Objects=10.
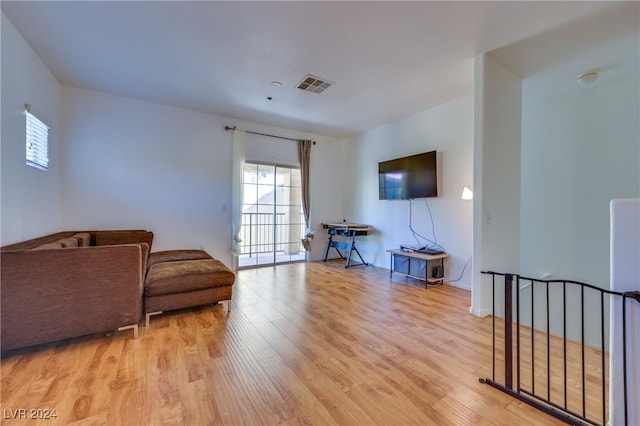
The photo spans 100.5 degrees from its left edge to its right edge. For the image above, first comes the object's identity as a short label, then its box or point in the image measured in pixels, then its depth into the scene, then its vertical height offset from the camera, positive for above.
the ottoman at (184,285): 2.52 -0.72
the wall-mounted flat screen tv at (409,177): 4.14 +0.61
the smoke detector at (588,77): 2.99 +1.56
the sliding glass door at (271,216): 5.12 -0.06
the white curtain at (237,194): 4.70 +0.34
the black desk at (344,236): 5.17 -0.48
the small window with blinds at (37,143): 2.67 +0.75
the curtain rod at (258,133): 4.73 +1.51
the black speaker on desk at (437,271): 3.89 -0.86
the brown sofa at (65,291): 1.87 -0.59
